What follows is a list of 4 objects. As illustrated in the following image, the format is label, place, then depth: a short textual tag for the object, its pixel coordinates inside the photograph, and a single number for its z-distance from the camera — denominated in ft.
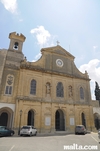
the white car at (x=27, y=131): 49.89
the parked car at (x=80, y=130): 61.27
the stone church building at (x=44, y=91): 65.05
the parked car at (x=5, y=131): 48.33
